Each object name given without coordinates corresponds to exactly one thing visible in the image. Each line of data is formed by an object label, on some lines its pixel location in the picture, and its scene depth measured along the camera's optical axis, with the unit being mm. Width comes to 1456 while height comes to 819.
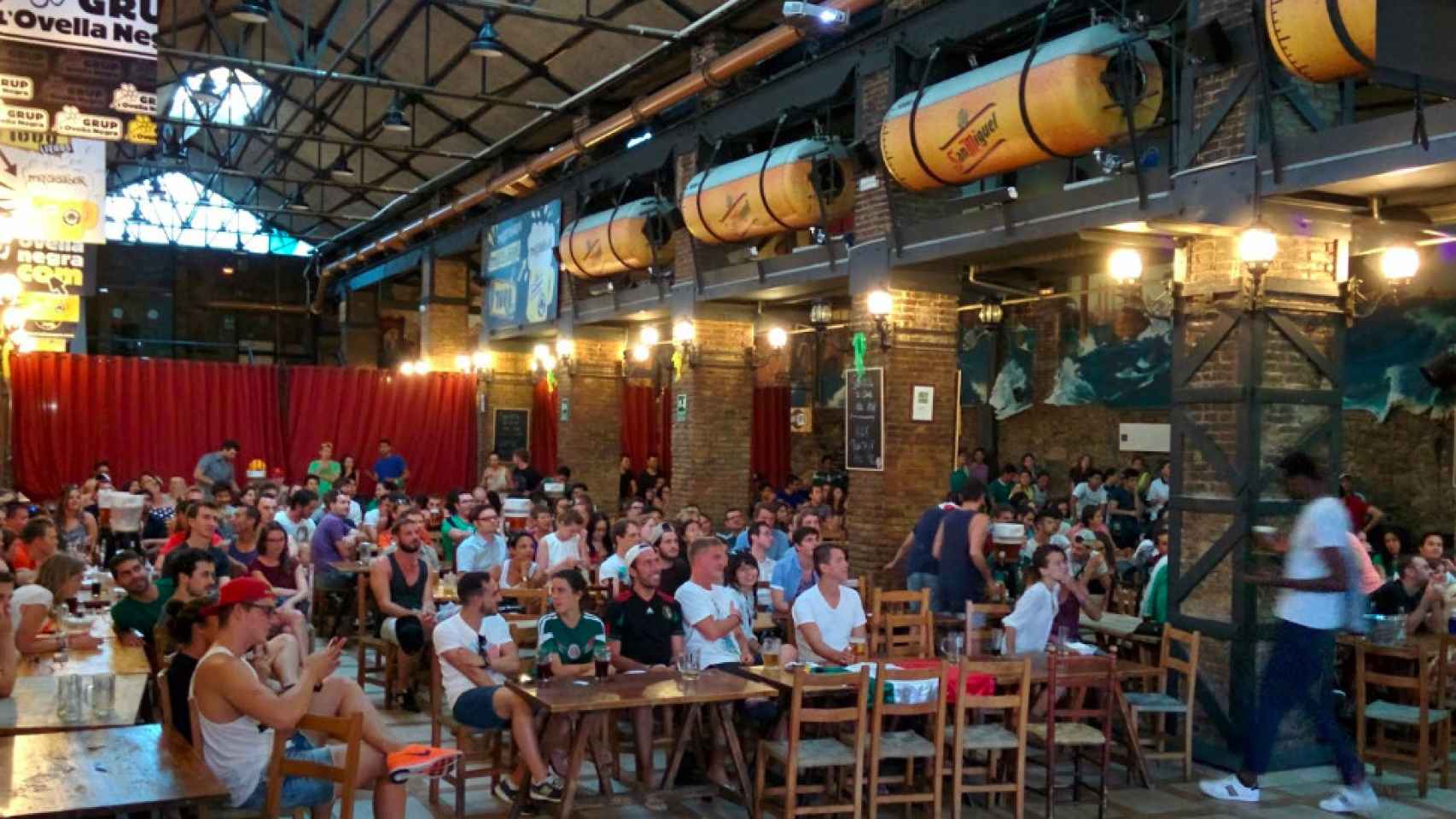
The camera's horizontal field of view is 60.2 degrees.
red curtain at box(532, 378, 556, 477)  20703
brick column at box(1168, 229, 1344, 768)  7504
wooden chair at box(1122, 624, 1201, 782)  7047
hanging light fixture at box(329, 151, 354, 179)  19359
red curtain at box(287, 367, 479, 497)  20672
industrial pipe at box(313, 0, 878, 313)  11625
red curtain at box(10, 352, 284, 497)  18141
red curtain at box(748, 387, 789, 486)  20391
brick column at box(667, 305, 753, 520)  14672
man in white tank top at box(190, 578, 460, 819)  4594
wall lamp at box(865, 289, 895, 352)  11125
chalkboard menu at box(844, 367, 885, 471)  11250
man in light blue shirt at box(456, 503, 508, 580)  9461
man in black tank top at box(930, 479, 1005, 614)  8977
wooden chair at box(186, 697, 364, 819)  4309
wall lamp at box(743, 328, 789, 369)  14914
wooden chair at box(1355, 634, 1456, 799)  7043
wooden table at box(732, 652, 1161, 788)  6056
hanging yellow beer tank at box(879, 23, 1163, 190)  8031
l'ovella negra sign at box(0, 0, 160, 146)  8594
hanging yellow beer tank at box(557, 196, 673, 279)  14727
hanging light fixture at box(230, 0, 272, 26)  11742
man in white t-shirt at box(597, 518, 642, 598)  8335
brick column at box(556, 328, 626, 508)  17953
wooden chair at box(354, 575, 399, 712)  8547
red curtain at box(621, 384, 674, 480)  20125
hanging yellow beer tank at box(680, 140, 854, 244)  11328
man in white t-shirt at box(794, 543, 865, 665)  6746
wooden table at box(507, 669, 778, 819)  5465
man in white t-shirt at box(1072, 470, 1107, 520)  15430
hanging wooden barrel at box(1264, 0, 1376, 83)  6141
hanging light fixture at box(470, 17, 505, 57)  12641
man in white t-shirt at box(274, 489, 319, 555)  10859
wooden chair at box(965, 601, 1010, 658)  7445
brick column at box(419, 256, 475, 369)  23422
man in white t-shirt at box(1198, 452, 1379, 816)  6578
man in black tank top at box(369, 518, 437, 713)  8000
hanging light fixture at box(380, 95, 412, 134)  15312
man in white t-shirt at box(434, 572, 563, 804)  5797
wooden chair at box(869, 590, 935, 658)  7969
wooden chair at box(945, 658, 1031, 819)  5973
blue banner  18188
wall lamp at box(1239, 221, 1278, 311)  7234
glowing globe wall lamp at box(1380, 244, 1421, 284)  7559
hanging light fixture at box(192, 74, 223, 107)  16625
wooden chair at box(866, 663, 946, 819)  5832
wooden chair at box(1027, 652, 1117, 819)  6359
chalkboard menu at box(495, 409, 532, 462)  21047
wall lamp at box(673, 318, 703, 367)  14594
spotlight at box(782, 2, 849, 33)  9638
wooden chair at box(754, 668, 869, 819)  5656
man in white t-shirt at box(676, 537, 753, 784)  6770
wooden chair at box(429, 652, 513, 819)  6152
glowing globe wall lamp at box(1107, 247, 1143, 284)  8695
